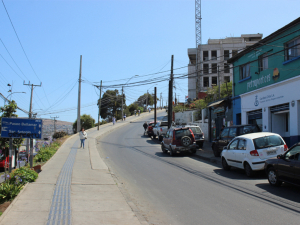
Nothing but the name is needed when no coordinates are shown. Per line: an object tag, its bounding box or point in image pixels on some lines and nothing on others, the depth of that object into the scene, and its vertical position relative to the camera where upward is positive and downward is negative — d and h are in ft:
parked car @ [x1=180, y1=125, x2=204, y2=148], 72.54 -1.27
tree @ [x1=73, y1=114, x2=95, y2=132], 242.17 +6.96
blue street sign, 33.81 +0.11
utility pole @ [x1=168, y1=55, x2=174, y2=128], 93.19 +8.71
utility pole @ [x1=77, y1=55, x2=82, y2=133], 121.80 +12.15
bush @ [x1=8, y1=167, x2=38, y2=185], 29.00 -5.04
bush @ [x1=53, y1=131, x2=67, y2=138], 153.58 -2.59
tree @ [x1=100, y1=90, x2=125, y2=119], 295.28 +26.43
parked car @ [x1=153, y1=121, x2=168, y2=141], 98.92 +0.26
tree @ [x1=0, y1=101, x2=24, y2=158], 38.48 +1.97
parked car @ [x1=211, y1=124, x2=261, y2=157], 48.60 -0.54
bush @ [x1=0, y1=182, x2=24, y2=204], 25.50 -5.65
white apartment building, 216.54 +59.70
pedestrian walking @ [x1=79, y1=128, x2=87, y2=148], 77.48 -1.81
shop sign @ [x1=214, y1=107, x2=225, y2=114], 82.11 +6.02
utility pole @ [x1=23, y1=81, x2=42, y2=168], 37.22 -3.00
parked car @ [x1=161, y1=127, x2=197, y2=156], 61.21 -2.36
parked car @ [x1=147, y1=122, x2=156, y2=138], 116.53 -0.13
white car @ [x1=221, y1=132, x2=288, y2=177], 35.04 -2.40
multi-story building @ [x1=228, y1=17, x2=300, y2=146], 52.42 +9.32
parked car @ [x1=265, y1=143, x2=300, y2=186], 26.05 -3.60
